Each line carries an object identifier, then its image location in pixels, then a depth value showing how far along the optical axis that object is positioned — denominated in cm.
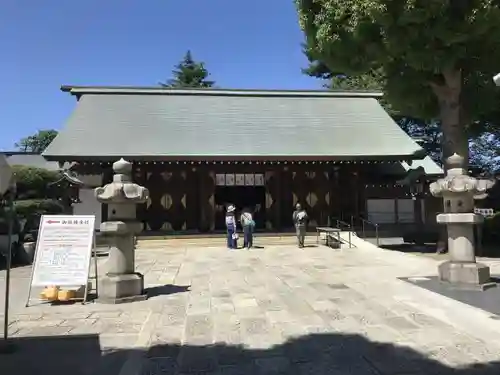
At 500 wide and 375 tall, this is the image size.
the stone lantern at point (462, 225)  859
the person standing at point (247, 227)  1641
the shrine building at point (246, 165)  1941
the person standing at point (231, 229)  1628
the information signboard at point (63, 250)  770
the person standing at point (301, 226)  1675
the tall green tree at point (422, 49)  1226
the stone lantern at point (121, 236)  782
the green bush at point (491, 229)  1694
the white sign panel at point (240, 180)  2027
